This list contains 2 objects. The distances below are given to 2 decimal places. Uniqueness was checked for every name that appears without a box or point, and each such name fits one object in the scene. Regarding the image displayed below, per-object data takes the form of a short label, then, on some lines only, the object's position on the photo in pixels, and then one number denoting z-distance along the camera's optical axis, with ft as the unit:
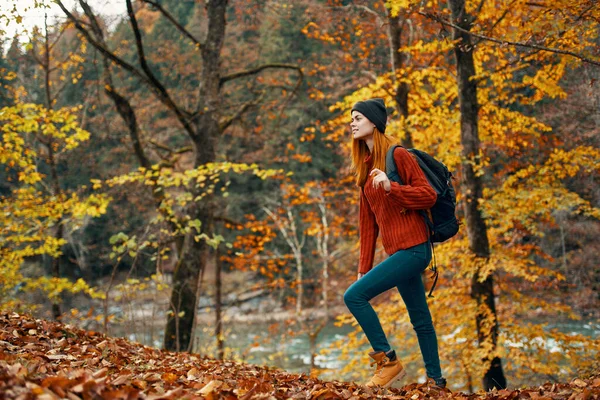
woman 12.28
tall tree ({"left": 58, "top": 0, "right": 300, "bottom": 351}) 29.30
